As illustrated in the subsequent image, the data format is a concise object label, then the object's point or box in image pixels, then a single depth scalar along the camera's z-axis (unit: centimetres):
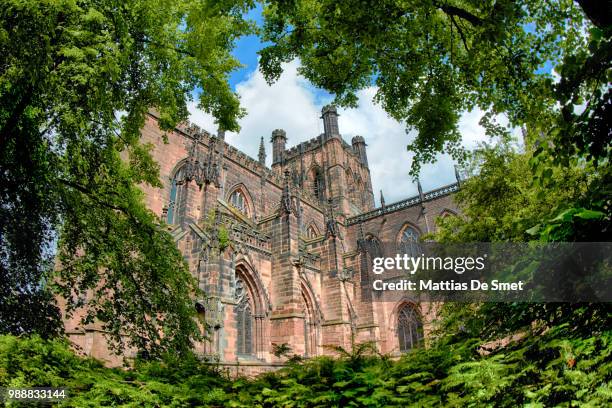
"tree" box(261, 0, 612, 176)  507
